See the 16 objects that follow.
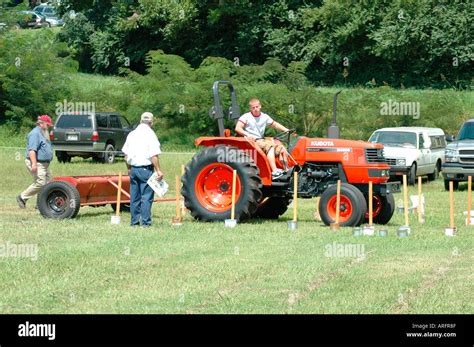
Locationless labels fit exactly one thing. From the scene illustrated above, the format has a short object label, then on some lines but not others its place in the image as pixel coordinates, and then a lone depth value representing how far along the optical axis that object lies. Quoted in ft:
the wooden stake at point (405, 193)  56.76
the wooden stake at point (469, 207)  59.18
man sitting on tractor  62.44
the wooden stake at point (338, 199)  58.44
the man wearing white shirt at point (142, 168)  59.06
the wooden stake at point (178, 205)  60.39
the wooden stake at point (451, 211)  57.11
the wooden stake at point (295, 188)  59.52
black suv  127.44
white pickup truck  106.42
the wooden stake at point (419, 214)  64.91
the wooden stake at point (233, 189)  59.98
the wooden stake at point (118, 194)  62.15
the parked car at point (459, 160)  98.94
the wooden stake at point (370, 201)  56.18
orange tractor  62.28
